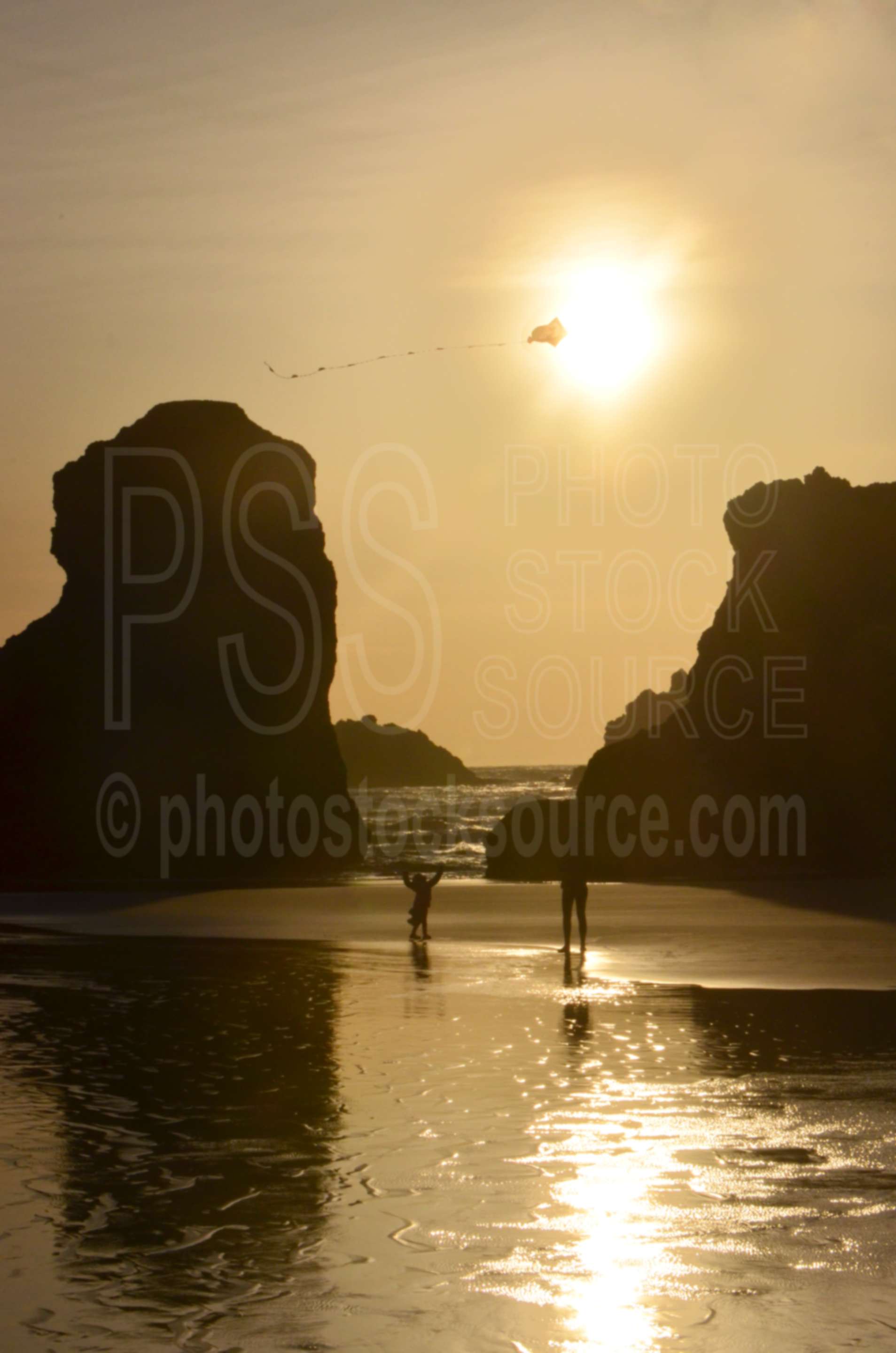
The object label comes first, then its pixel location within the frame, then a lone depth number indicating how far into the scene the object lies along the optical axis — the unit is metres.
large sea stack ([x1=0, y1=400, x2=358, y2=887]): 93.88
